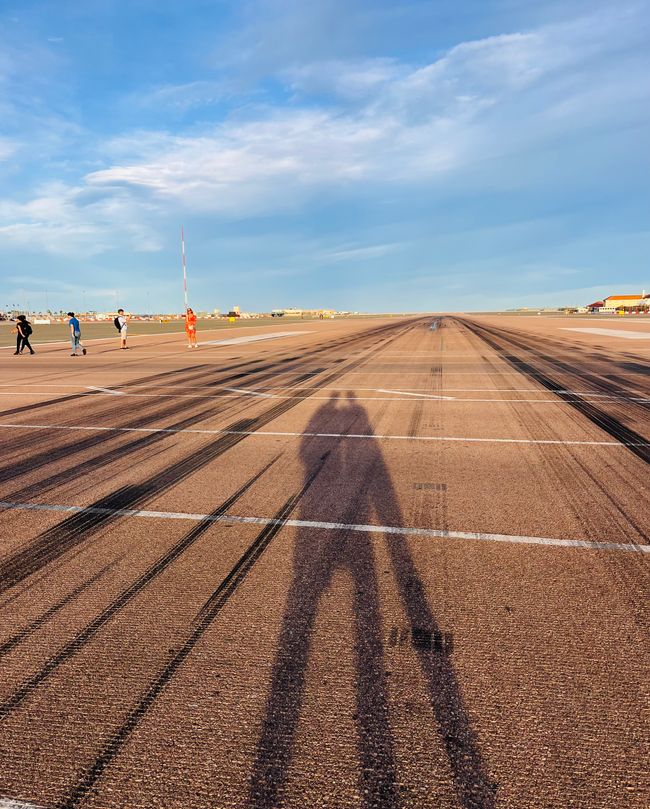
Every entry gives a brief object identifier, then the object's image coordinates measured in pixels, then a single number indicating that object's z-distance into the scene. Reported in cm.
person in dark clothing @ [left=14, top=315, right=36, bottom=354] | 2034
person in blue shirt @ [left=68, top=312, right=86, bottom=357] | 1945
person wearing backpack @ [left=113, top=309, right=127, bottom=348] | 2181
